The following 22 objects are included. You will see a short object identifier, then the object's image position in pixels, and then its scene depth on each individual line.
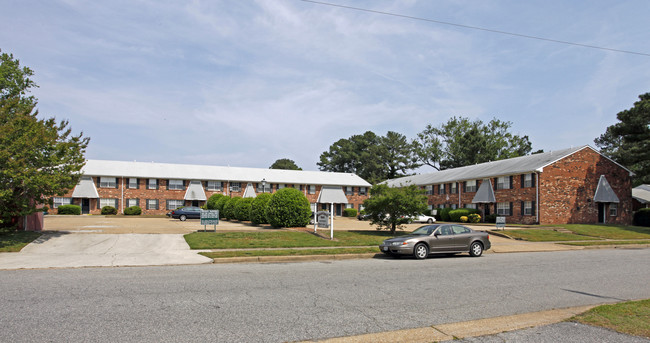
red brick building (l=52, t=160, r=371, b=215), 53.25
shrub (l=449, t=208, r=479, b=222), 45.14
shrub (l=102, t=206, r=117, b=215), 51.62
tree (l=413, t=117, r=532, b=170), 72.62
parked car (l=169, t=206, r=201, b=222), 41.49
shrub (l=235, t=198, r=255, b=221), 33.84
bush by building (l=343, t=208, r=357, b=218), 60.97
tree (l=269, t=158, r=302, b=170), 105.96
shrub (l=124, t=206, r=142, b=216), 52.09
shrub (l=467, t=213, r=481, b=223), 43.38
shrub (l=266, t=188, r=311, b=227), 26.23
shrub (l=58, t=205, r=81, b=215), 48.88
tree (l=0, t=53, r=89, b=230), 16.98
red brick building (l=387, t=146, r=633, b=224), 38.31
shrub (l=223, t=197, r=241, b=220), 37.47
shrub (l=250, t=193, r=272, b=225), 29.69
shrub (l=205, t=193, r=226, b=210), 44.62
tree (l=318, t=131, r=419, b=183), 92.19
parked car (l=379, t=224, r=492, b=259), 16.31
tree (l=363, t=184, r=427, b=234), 24.08
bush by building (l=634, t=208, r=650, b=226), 41.63
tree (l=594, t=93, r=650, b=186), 37.30
